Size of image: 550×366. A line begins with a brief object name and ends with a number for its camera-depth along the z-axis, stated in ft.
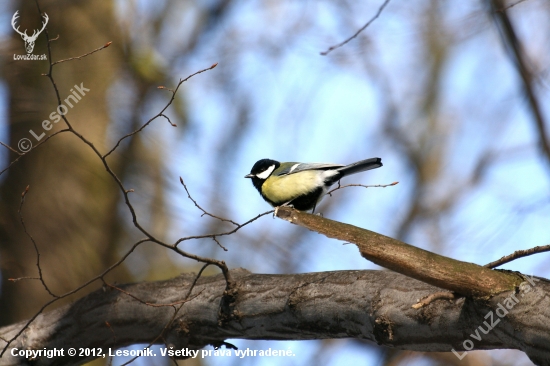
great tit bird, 25.26
